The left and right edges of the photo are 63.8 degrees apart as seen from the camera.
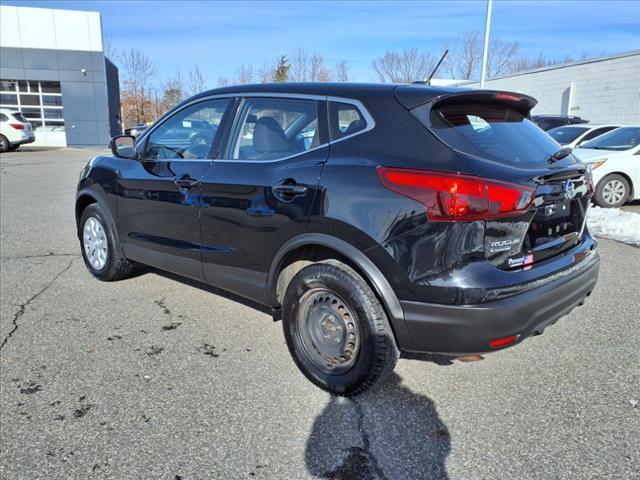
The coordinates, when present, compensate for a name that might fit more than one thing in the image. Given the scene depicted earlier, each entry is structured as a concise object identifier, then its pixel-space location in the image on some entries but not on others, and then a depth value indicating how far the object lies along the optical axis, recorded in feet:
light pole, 71.72
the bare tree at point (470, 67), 158.40
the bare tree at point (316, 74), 119.03
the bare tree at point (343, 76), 129.91
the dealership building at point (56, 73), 94.27
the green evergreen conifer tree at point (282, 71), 110.52
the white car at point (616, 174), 29.73
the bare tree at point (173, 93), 138.72
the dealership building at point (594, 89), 63.37
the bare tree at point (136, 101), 142.51
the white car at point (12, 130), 77.62
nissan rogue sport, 8.23
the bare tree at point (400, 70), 141.74
